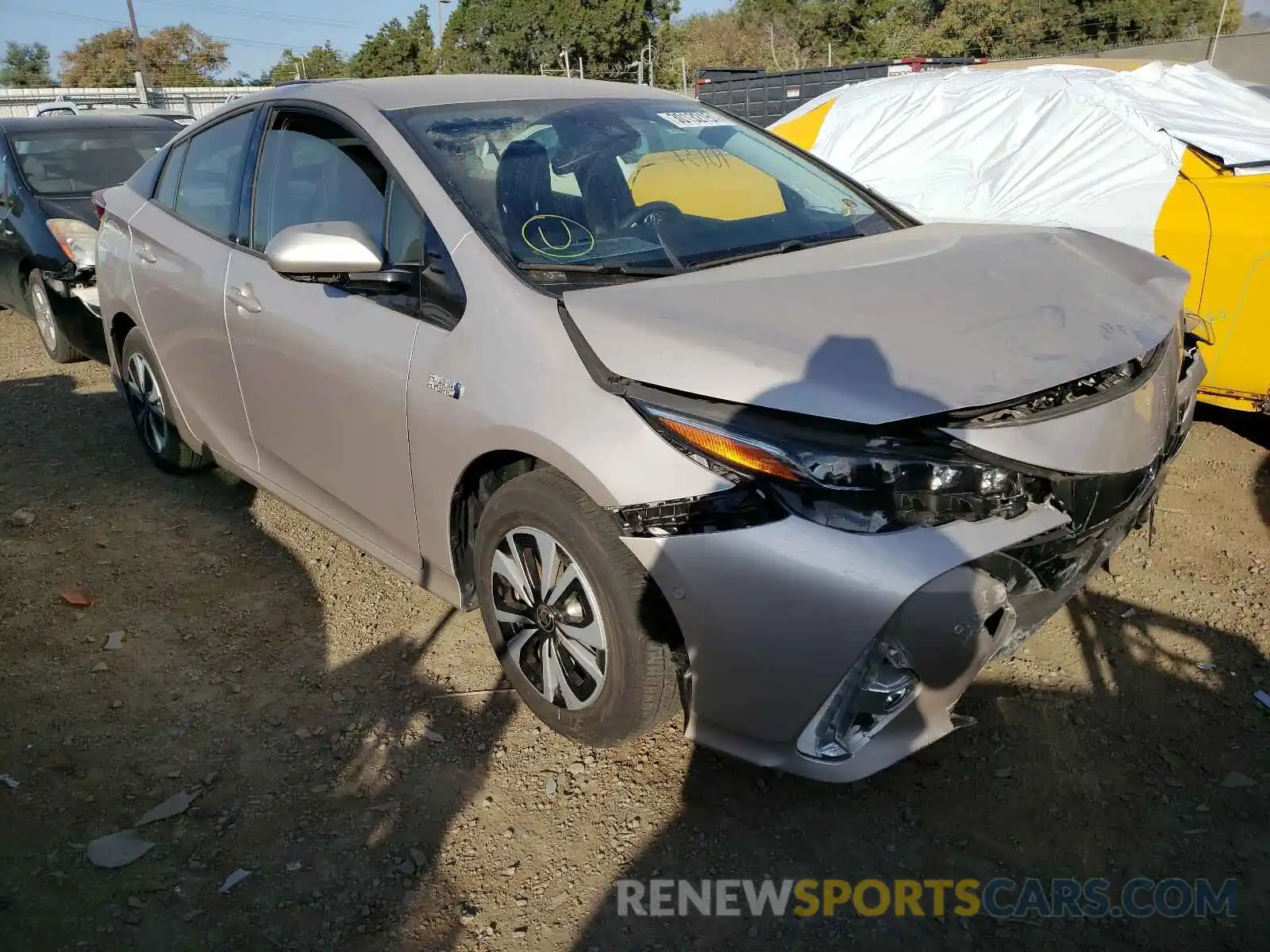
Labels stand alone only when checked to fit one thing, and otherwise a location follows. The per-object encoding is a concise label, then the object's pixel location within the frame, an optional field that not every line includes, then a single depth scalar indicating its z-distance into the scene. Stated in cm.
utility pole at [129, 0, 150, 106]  4022
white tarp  441
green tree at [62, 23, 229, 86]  6469
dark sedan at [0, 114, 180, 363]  616
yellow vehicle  383
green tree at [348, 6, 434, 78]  5031
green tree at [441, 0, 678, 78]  4503
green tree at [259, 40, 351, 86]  5491
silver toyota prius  205
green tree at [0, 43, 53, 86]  6425
